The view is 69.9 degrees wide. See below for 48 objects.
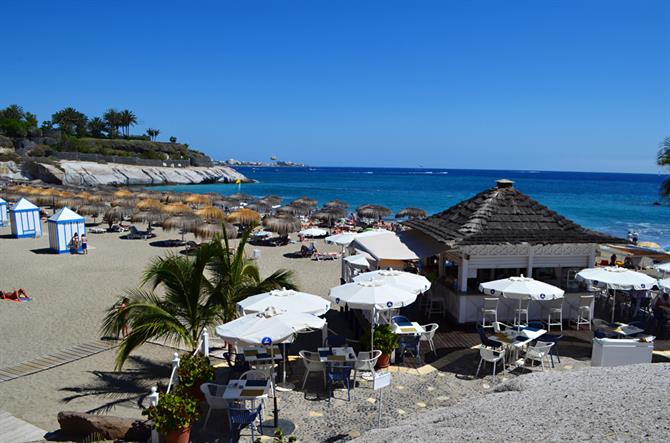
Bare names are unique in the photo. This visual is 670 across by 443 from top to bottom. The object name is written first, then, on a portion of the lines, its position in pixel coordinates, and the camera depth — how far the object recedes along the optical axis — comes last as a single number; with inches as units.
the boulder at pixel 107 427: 248.2
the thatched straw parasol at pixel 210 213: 971.9
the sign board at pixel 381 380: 241.5
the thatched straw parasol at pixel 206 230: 842.8
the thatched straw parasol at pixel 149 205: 1084.6
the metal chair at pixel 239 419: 233.1
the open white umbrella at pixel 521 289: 342.0
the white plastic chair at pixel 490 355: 307.9
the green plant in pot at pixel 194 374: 267.9
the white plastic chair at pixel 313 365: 296.6
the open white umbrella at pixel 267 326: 240.1
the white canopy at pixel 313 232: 1005.2
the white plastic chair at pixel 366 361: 296.6
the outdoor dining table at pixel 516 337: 325.7
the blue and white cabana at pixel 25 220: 925.8
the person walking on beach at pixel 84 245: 806.5
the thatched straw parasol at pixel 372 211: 1245.7
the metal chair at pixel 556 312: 394.7
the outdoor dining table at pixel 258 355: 300.6
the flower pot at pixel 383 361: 320.8
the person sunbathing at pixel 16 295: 517.0
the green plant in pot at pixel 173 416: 224.1
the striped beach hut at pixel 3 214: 1087.6
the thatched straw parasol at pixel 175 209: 1032.5
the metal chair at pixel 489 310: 387.7
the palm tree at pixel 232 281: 325.1
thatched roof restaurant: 398.3
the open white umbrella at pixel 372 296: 301.7
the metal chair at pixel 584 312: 404.8
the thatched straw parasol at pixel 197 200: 1414.9
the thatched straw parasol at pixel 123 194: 1400.8
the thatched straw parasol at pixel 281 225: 941.8
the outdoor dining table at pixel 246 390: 247.3
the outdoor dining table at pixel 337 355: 292.5
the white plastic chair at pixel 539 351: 317.4
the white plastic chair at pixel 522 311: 386.0
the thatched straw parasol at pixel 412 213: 1261.1
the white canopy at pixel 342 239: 569.3
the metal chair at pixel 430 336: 347.6
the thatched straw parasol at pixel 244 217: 1016.2
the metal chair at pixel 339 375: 283.0
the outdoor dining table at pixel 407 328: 348.2
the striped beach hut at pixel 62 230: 802.2
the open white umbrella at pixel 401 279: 335.0
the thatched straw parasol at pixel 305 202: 1367.1
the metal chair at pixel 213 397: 258.4
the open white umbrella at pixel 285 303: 284.4
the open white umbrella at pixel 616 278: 367.2
